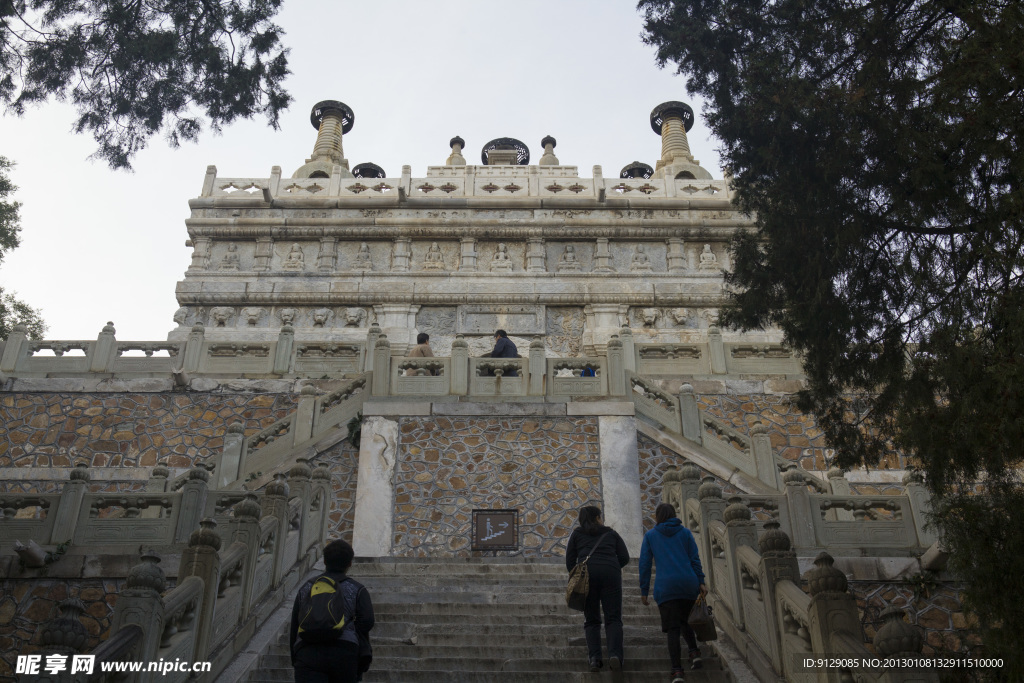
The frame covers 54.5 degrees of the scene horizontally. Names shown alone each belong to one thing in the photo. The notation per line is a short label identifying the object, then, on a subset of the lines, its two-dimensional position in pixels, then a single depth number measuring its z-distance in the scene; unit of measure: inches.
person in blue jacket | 290.2
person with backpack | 231.1
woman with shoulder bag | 291.4
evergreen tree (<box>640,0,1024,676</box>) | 265.9
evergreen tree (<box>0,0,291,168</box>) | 426.3
